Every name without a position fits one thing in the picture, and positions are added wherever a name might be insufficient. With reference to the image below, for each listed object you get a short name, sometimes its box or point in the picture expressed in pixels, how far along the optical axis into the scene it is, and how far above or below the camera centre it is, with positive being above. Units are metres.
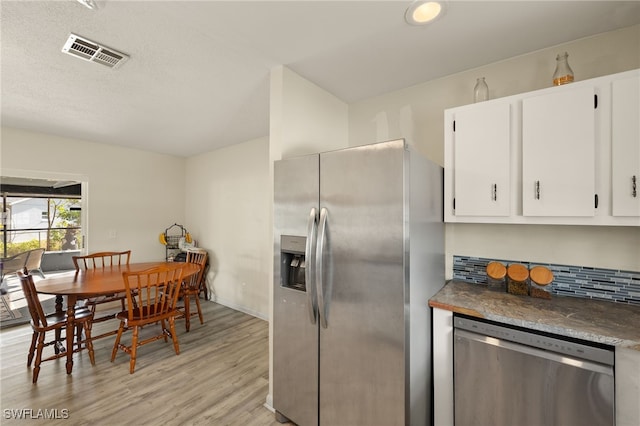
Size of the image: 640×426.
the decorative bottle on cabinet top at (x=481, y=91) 1.83 +0.85
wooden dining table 2.43 -0.70
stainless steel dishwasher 1.16 -0.78
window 4.23 -0.11
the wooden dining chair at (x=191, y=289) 3.35 -1.02
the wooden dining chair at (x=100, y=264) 2.96 -0.78
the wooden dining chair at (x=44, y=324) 2.32 -1.02
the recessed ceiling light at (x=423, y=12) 1.42 +1.12
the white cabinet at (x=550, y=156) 1.34 +0.33
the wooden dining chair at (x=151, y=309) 2.50 -0.98
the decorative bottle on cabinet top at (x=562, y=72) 1.55 +0.84
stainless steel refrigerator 1.35 -0.40
